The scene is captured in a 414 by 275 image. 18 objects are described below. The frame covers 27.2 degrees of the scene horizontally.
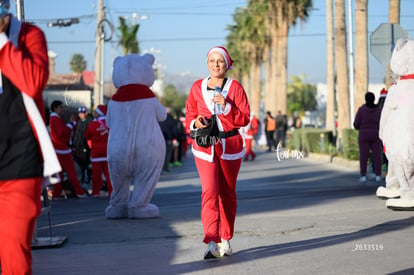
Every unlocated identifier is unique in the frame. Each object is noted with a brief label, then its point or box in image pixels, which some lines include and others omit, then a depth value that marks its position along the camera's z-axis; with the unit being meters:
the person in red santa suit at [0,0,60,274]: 4.88
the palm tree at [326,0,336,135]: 36.46
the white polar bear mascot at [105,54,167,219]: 11.69
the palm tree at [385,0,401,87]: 25.50
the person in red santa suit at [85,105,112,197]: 15.76
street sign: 19.06
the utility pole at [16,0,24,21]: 9.70
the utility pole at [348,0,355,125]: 37.50
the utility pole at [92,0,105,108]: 33.03
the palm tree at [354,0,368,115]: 27.91
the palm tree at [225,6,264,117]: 66.45
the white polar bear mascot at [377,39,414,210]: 11.45
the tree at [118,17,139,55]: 62.94
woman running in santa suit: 7.83
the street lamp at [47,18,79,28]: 38.75
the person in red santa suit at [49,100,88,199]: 15.91
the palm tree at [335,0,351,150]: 32.09
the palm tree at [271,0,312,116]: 54.81
